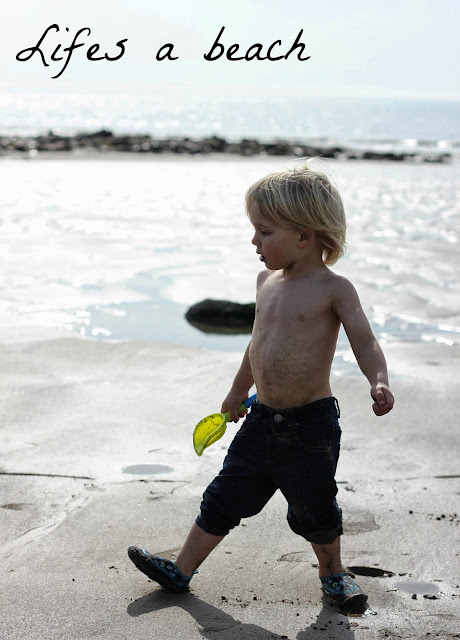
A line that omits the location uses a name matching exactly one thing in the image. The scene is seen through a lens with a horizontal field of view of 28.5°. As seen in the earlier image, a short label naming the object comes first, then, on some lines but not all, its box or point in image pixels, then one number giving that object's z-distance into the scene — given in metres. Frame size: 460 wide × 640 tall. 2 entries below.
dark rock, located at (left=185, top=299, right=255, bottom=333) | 6.28
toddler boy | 2.72
